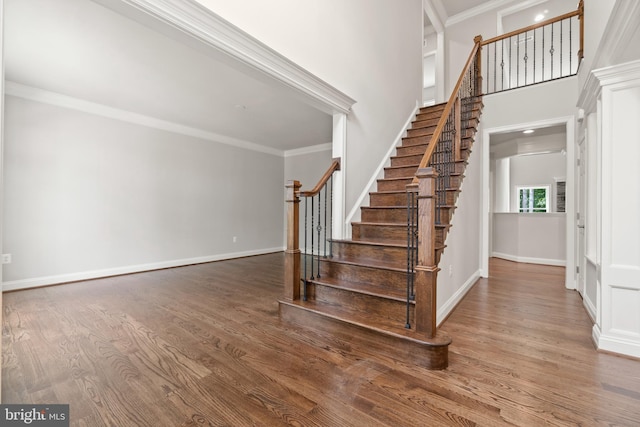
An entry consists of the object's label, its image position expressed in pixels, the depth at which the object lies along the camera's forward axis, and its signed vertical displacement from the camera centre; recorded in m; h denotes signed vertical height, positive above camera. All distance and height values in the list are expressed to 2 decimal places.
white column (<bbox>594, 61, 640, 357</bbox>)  2.07 +0.06
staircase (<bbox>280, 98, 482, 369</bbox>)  2.08 -0.64
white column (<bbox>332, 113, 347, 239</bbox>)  3.39 +0.44
